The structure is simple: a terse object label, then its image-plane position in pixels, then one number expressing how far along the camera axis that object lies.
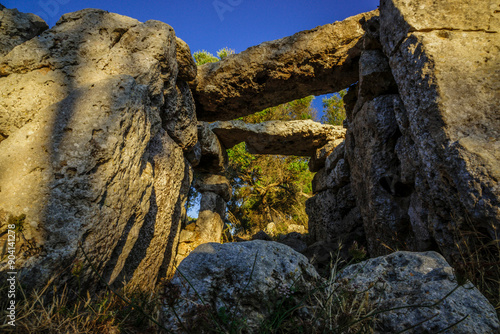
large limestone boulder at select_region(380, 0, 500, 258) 1.89
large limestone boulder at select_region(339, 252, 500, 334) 1.14
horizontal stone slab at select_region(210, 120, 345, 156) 6.59
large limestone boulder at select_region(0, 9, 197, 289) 1.85
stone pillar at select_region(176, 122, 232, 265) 6.19
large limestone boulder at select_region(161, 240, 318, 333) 1.25
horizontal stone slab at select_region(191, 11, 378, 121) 4.30
